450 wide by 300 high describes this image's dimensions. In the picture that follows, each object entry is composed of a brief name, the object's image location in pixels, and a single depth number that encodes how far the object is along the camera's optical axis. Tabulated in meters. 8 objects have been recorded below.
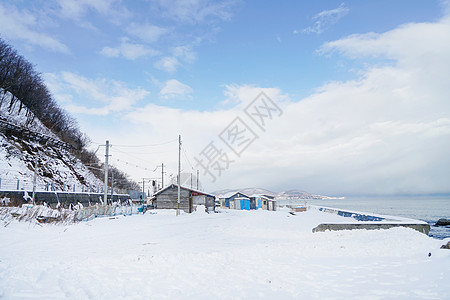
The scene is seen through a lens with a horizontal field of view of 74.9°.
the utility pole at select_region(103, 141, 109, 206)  30.91
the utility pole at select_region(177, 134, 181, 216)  36.47
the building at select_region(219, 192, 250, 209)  65.16
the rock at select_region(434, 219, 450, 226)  39.64
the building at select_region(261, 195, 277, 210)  64.06
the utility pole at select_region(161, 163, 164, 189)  72.38
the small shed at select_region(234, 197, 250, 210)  61.12
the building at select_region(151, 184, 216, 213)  42.59
